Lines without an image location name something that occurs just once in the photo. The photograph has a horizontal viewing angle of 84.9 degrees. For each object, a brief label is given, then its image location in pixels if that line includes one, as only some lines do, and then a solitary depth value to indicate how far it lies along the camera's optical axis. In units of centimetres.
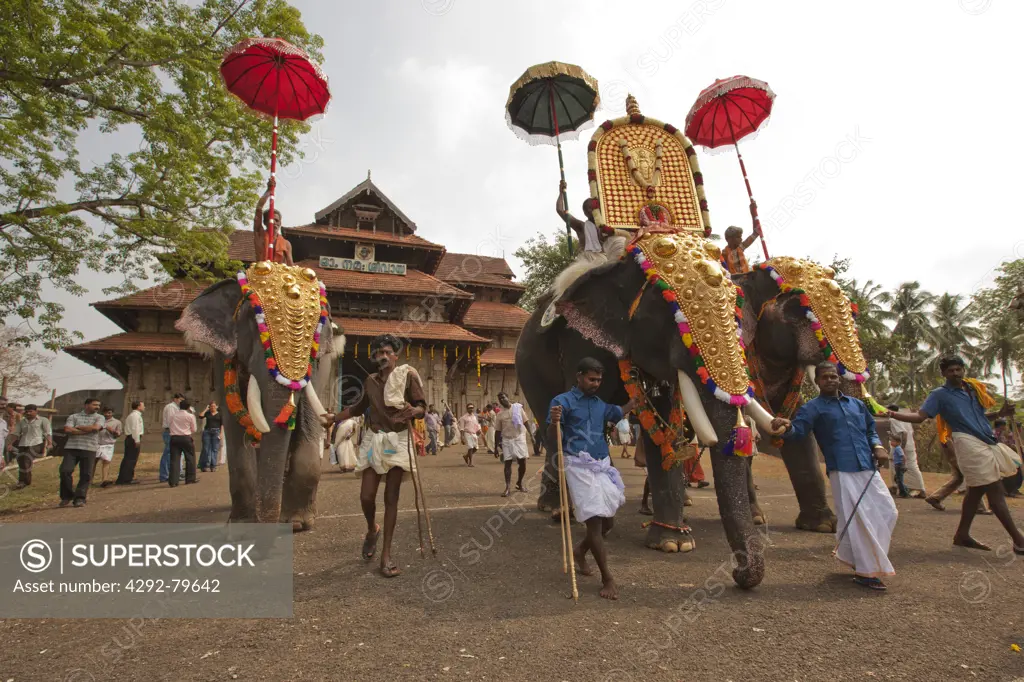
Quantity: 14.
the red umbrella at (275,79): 652
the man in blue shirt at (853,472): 363
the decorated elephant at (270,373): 439
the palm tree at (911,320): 3638
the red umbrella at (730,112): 729
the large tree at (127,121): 812
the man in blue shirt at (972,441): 461
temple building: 1858
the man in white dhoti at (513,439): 820
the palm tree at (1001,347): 2959
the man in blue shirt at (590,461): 352
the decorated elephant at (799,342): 508
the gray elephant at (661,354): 345
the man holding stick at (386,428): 414
